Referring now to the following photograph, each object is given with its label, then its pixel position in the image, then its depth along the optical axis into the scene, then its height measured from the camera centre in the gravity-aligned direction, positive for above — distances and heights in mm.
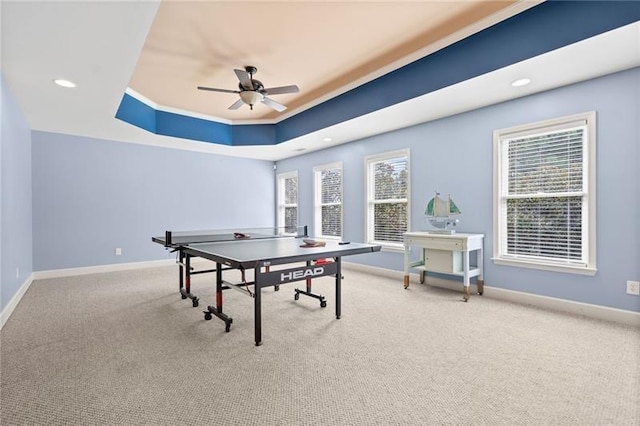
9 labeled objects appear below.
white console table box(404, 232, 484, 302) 3826 -545
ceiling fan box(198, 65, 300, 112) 3788 +1499
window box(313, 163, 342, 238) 6449 +225
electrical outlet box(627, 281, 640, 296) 2963 -740
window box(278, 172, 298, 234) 7645 +283
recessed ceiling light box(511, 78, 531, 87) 3245 +1342
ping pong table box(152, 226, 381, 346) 2475 -372
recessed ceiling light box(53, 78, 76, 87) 3223 +1341
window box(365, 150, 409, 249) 5172 +211
